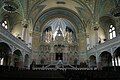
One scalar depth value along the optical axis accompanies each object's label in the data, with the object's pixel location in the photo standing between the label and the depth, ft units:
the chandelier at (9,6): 63.11
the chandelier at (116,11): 62.28
